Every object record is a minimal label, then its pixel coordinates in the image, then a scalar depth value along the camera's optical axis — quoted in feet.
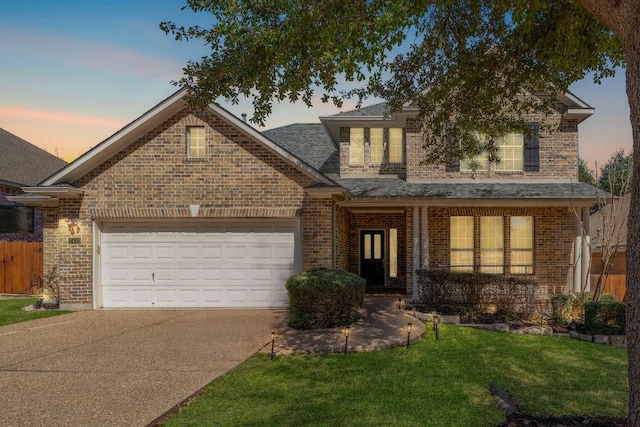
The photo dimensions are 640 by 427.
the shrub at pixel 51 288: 39.99
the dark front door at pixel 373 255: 55.01
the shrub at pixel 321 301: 30.42
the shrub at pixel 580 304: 36.47
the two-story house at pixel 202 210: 38.50
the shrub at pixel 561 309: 35.22
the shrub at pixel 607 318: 30.37
